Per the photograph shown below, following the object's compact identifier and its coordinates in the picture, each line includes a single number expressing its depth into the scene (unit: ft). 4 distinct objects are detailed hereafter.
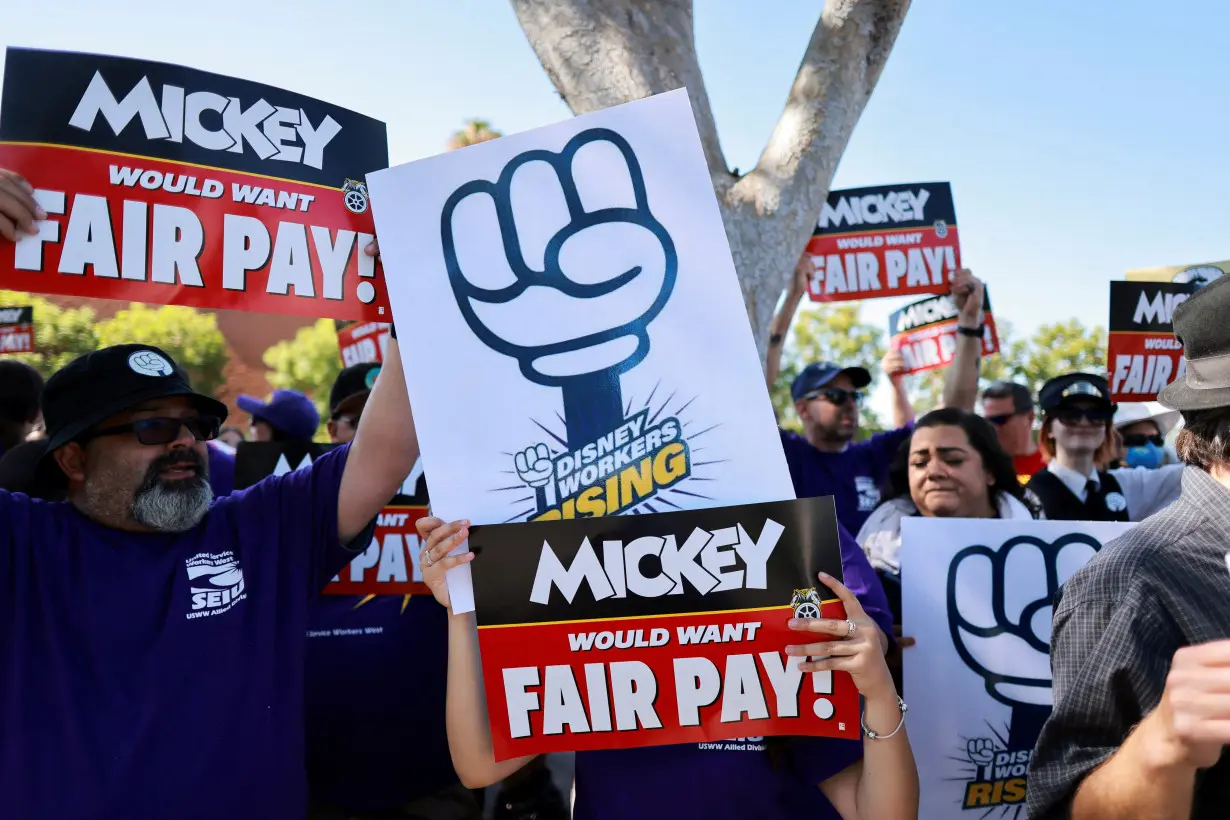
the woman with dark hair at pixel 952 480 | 10.95
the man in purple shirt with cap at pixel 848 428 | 14.84
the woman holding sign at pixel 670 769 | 6.46
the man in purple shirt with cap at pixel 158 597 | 6.85
